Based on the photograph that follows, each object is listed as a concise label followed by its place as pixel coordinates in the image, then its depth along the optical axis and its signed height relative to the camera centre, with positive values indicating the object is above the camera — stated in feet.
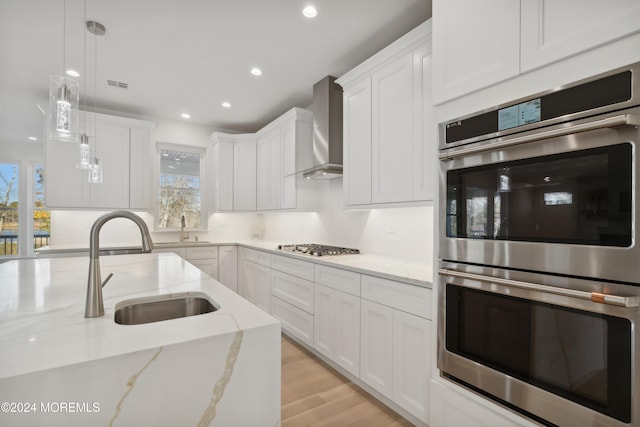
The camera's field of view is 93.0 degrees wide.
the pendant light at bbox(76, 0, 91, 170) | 7.69 +1.53
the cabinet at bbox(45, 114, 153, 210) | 12.54 +1.91
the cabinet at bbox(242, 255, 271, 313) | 12.14 -3.00
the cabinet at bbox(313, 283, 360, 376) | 7.53 -3.02
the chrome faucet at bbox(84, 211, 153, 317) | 3.54 -0.79
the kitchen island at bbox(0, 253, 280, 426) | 2.39 -1.35
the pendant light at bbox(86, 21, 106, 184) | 7.95 +4.89
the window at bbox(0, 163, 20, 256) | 19.53 +0.33
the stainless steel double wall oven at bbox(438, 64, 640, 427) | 3.29 -0.49
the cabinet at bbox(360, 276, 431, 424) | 5.82 -2.96
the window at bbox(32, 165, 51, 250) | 20.40 -0.12
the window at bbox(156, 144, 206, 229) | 15.60 +1.42
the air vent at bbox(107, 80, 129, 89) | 11.32 +4.90
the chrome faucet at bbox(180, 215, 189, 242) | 15.65 -0.95
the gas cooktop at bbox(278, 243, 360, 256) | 9.93 -1.24
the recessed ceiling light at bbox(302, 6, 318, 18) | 7.27 +4.93
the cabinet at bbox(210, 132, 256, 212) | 15.66 +2.16
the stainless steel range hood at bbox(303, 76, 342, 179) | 10.22 +2.91
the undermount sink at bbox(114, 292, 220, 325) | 4.41 -1.44
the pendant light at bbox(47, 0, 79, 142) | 5.21 +1.84
